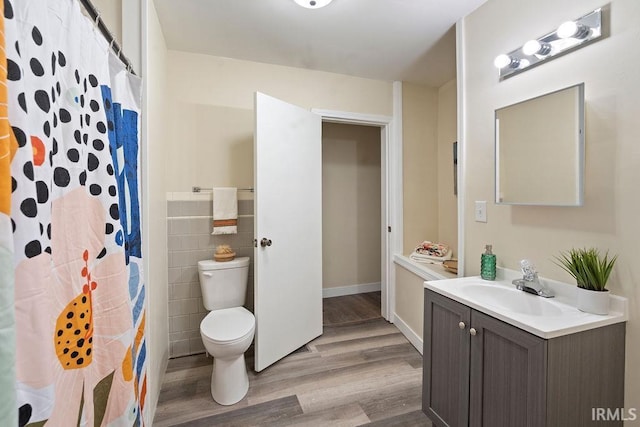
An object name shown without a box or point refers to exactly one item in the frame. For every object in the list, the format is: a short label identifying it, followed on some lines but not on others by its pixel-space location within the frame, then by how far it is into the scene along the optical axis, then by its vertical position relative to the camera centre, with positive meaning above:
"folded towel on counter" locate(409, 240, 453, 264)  2.52 -0.39
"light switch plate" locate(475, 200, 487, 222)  1.74 +0.00
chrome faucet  1.35 -0.36
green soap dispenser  1.61 -0.32
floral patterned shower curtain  0.57 -0.02
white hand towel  2.26 +0.01
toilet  1.75 -0.75
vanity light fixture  1.21 +0.78
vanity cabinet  0.99 -0.64
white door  2.04 -0.14
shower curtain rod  0.90 +0.67
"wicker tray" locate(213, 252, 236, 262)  2.21 -0.36
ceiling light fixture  1.63 +1.21
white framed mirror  1.25 +0.30
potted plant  1.11 -0.27
